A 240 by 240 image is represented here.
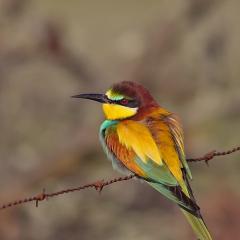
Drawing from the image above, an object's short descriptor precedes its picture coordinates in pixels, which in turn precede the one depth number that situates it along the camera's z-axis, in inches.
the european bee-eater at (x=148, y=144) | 294.2
